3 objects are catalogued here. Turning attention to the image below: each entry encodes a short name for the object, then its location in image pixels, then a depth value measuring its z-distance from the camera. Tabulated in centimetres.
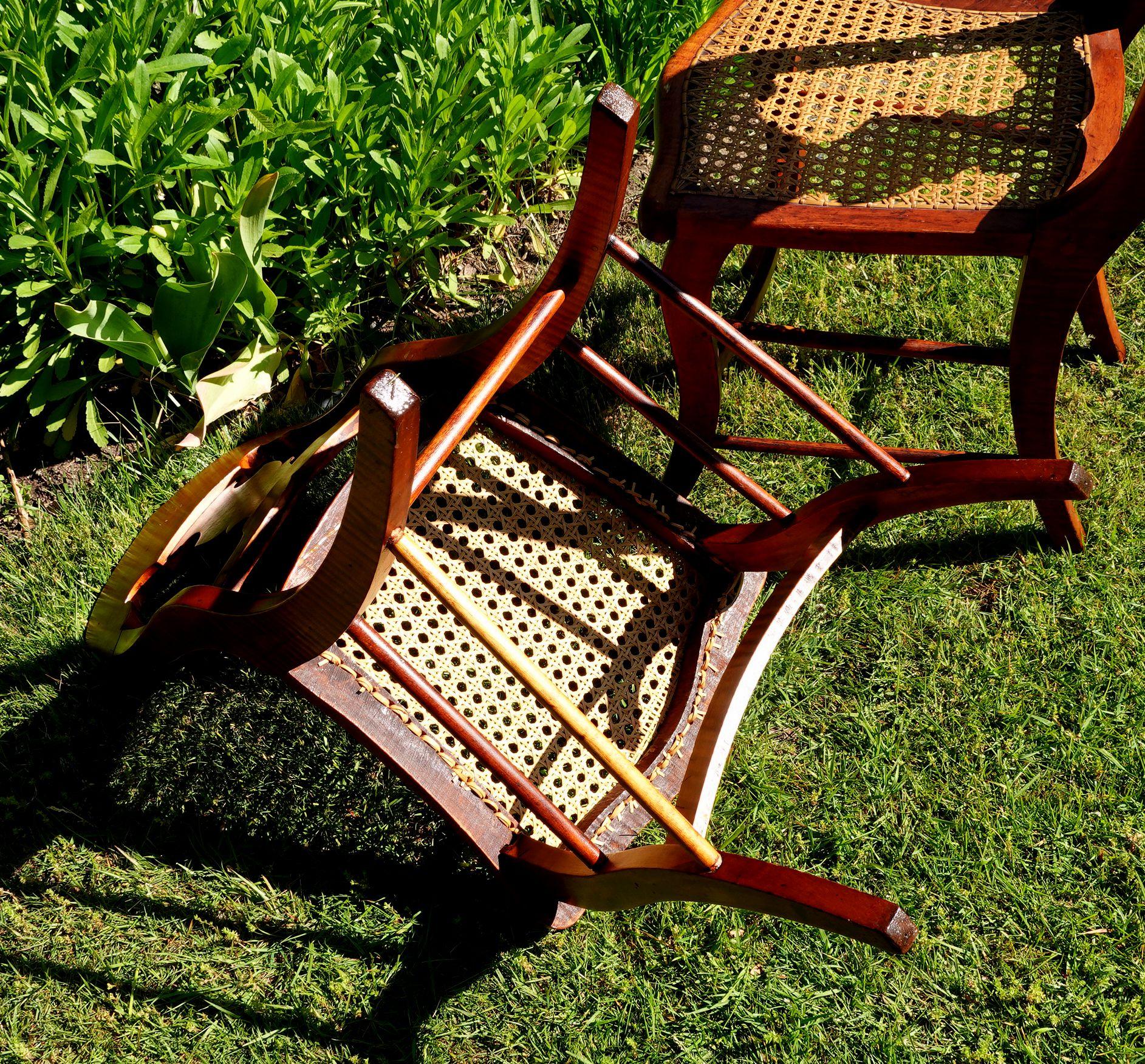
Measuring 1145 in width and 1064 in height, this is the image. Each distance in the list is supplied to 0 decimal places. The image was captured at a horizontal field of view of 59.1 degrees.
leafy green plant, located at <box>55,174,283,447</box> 181
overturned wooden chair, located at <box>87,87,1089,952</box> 105
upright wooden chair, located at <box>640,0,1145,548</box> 152
